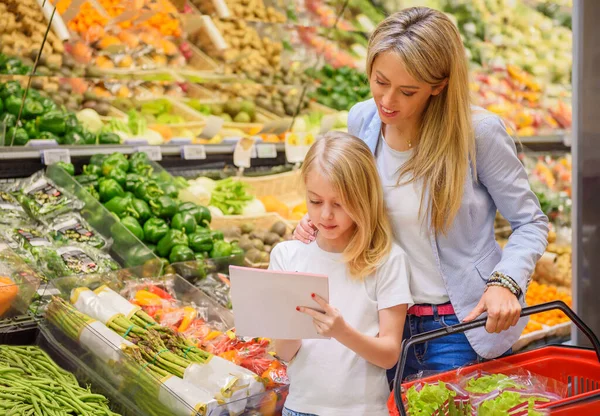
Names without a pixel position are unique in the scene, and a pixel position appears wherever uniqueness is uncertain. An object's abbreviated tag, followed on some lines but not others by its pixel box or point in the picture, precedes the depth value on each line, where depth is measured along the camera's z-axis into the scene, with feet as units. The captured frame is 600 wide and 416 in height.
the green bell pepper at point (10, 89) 13.65
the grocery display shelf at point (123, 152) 13.37
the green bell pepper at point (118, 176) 13.93
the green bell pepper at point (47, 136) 13.92
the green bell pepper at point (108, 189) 13.67
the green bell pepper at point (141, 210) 13.52
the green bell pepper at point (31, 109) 13.97
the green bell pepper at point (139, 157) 14.71
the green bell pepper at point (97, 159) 14.32
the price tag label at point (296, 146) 16.75
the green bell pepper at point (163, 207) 13.75
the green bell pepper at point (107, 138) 14.87
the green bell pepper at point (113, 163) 14.17
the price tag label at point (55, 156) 13.58
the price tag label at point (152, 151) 14.98
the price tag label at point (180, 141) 15.56
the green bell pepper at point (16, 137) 13.44
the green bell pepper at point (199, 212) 14.03
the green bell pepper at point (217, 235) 13.62
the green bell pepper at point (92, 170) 14.14
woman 7.21
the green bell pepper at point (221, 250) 13.32
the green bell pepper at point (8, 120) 13.48
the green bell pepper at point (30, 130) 13.89
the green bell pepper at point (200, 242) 13.25
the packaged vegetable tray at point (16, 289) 9.78
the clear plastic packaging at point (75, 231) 12.46
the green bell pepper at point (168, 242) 13.06
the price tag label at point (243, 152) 15.93
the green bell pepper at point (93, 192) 13.65
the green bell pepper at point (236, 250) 13.33
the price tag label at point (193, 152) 15.35
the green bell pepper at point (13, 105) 13.66
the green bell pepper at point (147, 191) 13.96
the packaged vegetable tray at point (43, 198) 12.81
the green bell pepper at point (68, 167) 13.60
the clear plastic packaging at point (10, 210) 12.34
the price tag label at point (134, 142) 15.07
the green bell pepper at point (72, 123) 14.38
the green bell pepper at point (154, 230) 13.20
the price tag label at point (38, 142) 13.50
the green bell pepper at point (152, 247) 13.16
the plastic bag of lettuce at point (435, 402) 6.15
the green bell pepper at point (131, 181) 14.02
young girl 7.39
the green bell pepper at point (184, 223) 13.51
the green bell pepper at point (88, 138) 14.69
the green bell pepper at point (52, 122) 13.96
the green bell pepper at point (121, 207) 13.47
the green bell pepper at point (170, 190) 14.42
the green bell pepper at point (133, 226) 12.97
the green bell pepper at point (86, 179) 13.83
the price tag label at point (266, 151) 16.34
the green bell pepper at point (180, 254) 12.89
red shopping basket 6.03
